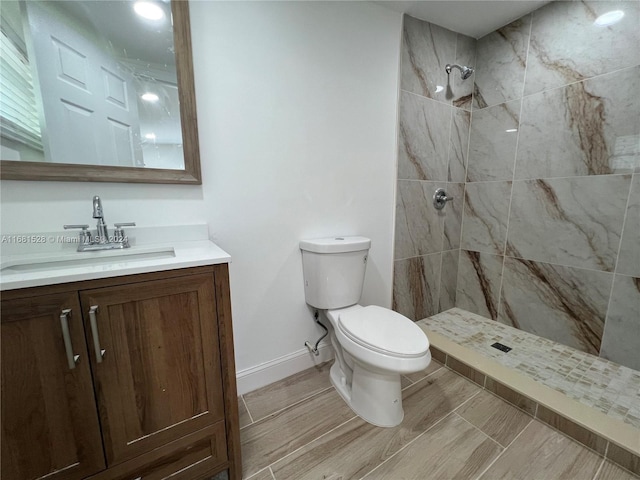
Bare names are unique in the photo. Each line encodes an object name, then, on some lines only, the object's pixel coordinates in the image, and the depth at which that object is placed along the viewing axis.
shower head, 1.70
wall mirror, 0.85
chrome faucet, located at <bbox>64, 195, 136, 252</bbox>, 0.91
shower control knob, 1.88
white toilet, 1.03
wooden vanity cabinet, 0.61
